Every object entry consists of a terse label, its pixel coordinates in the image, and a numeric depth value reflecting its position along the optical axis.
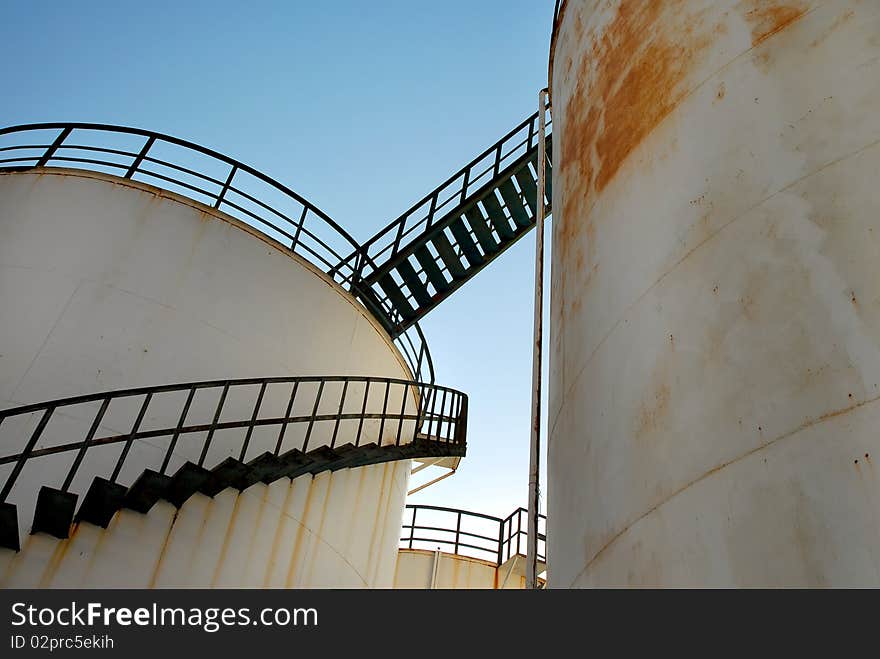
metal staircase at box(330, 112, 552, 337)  11.77
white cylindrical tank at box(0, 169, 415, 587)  6.60
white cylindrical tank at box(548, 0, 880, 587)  2.54
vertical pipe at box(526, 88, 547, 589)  4.67
